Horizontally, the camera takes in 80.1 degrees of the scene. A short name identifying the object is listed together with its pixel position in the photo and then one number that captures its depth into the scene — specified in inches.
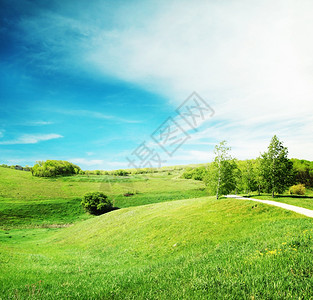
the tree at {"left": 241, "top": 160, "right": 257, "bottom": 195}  2018.2
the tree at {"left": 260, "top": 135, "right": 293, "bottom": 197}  1425.9
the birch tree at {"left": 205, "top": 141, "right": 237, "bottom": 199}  1253.7
